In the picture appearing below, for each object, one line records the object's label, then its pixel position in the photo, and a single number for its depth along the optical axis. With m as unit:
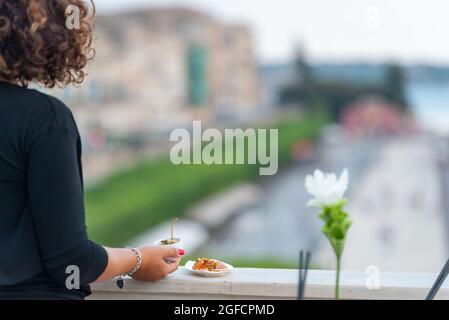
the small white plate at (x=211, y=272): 2.96
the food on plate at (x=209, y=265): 2.99
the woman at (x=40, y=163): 2.41
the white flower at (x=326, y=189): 2.36
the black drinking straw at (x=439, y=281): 2.50
